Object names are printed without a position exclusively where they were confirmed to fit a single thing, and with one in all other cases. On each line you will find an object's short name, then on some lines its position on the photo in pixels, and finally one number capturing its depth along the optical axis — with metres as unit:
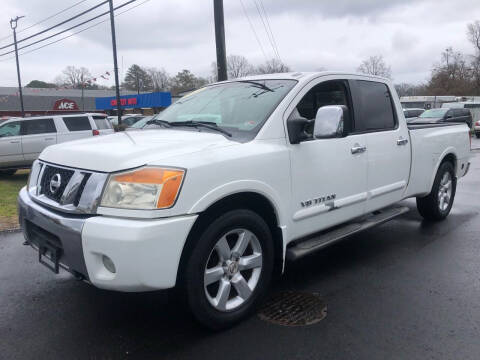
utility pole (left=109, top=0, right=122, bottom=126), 17.87
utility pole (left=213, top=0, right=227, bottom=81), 10.35
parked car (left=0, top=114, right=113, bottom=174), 11.16
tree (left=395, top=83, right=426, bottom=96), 72.16
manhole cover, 3.21
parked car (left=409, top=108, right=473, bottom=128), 24.26
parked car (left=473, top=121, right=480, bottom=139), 25.19
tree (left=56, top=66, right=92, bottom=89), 75.44
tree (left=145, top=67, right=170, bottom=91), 92.00
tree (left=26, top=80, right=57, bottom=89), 82.69
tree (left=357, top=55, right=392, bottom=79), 57.90
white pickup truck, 2.59
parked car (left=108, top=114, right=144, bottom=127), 23.50
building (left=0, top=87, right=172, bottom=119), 45.43
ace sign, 48.21
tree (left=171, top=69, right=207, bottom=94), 86.75
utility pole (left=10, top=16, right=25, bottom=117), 25.88
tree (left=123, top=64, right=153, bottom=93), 90.19
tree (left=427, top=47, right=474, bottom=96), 65.75
